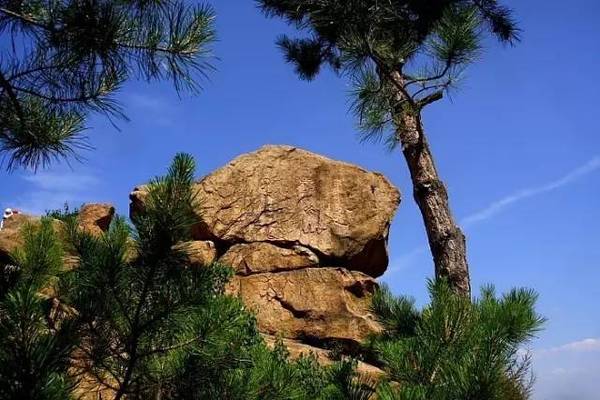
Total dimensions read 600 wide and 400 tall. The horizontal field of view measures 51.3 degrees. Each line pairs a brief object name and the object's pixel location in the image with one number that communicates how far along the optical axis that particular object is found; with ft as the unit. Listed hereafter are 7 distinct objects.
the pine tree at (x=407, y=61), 15.78
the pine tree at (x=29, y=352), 5.71
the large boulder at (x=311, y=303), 30.63
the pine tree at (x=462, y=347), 7.16
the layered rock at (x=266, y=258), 33.01
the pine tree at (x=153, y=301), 7.48
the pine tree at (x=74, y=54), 8.74
